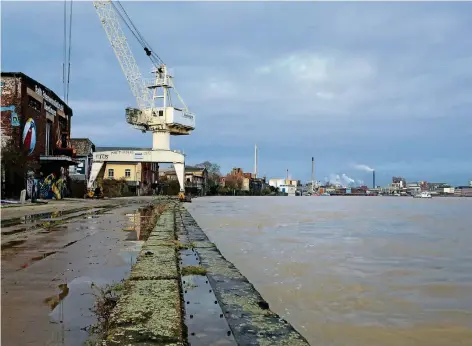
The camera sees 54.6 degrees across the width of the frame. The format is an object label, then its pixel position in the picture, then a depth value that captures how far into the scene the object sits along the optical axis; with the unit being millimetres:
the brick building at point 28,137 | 39719
